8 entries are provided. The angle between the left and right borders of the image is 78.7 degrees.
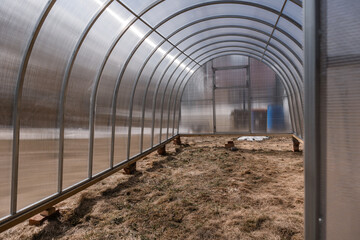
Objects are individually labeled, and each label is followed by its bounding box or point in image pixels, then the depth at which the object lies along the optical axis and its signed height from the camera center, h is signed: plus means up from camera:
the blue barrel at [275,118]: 11.74 +0.46
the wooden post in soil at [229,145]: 11.64 -1.01
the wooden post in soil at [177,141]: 12.78 -0.91
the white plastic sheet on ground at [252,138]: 14.30 -0.80
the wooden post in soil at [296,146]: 10.42 -0.91
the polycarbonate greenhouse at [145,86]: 1.63 +0.70
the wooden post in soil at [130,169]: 7.20 -1.45
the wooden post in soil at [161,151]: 10.30 -1.21
